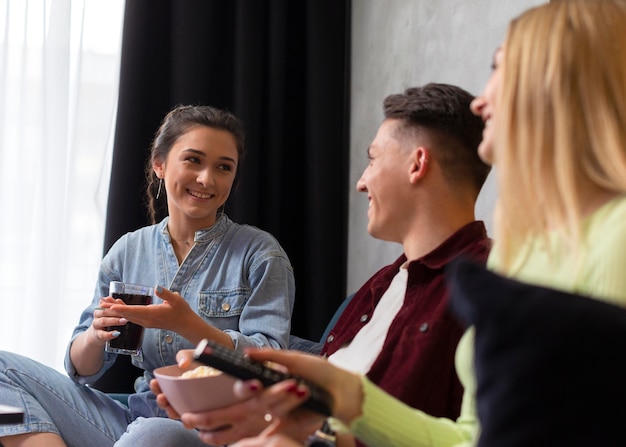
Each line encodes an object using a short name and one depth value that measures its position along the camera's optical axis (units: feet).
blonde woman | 2.80
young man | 4.81
